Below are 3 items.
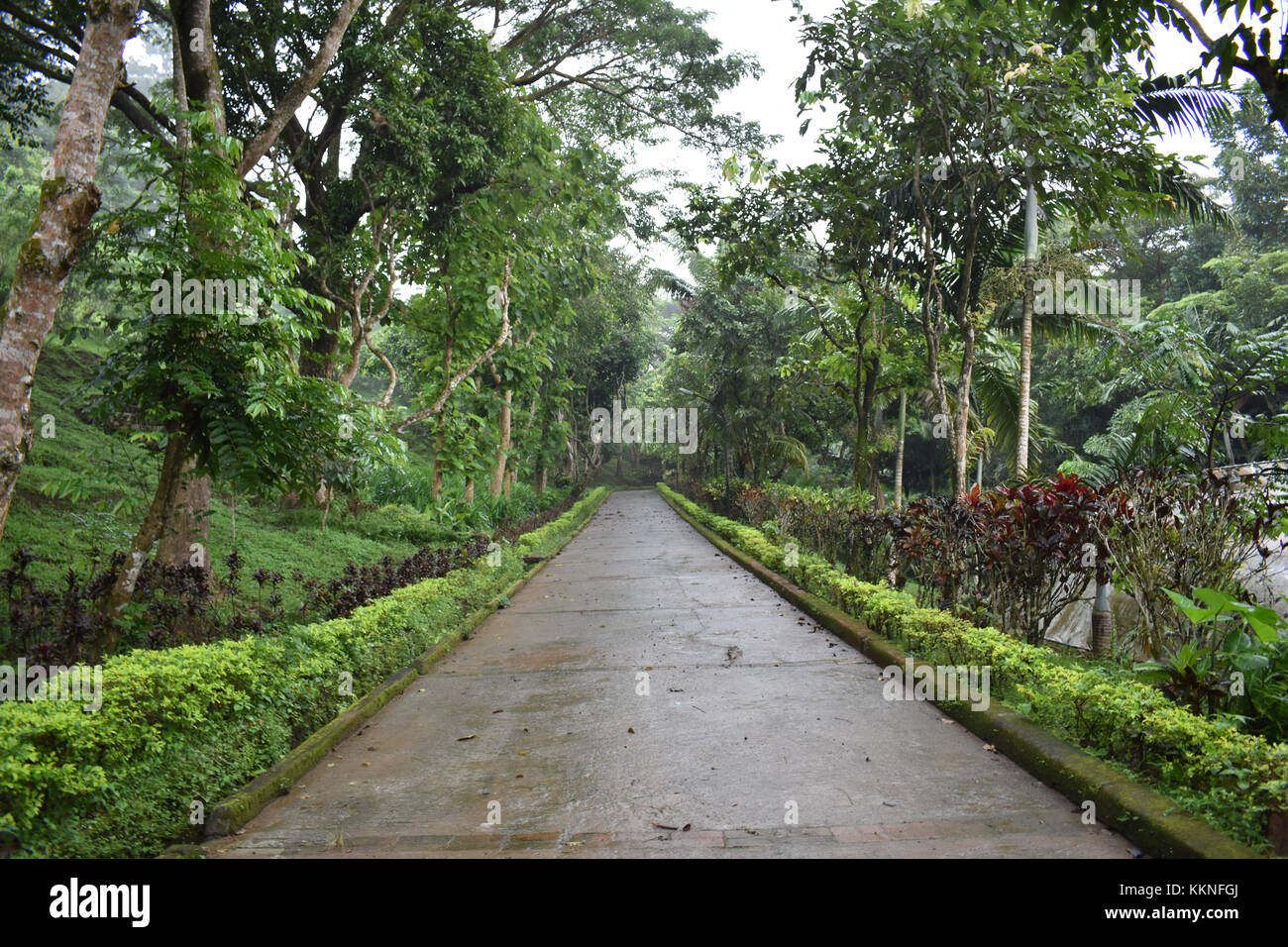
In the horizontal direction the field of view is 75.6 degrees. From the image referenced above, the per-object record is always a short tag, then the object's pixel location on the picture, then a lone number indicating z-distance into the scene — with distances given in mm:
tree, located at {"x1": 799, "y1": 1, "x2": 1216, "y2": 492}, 8164
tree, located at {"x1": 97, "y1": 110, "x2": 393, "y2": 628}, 5129
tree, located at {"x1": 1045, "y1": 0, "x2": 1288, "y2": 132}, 3934
